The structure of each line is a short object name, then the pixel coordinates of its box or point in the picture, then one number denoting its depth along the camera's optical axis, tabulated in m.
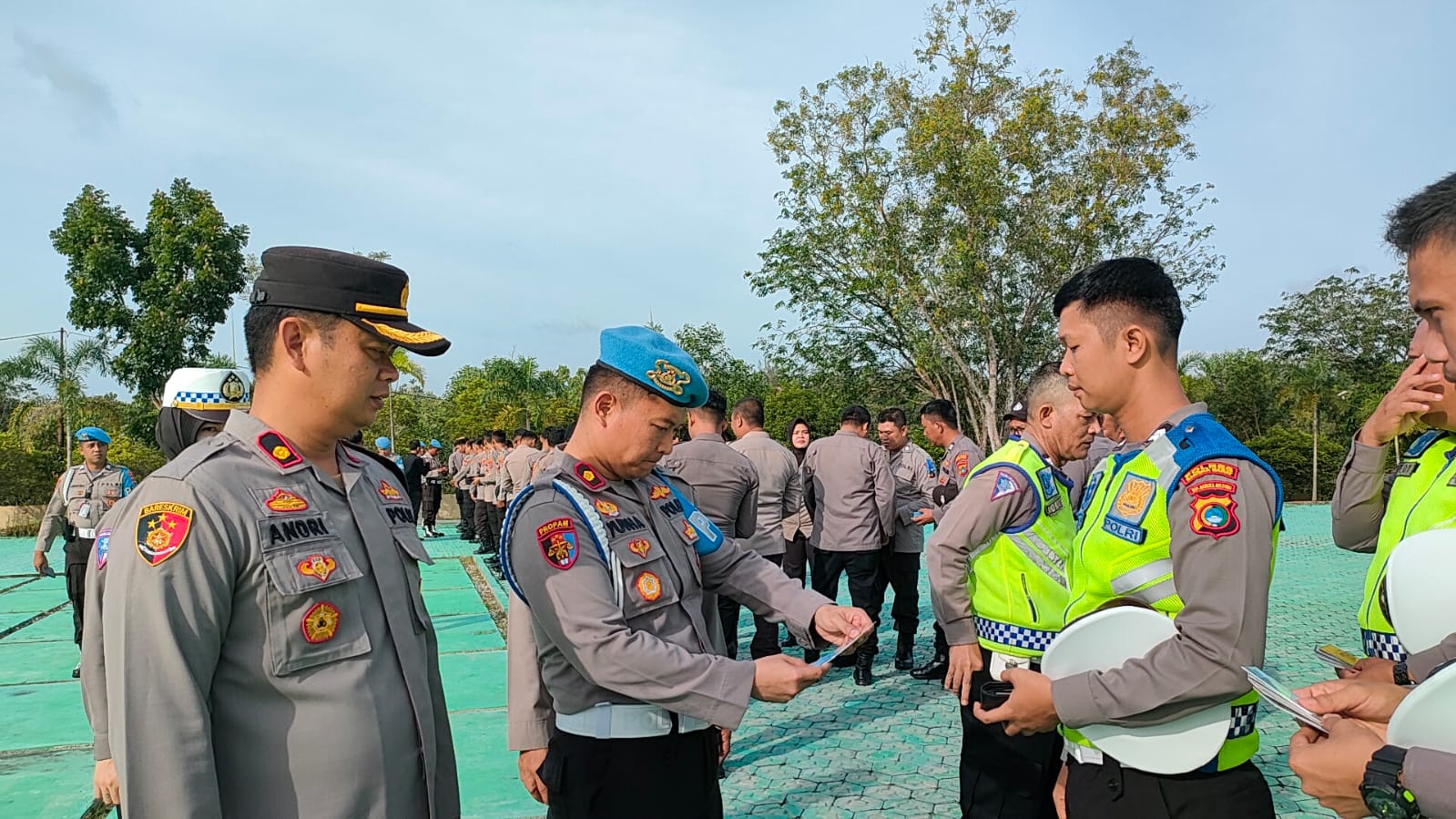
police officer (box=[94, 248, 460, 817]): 1.50
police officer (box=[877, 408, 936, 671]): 6.94
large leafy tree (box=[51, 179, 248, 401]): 17.02
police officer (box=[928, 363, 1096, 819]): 3.07
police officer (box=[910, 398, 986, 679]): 7.27
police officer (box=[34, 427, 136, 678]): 6.79
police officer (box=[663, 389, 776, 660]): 6.09
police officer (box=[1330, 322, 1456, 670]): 2.27
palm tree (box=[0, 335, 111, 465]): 19.38
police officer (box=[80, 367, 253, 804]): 4.00
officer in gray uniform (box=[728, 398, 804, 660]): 7.13
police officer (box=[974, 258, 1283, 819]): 1.82
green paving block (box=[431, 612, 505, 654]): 7.62
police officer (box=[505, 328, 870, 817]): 2.04
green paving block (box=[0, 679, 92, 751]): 5.28
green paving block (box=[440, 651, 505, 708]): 5.97
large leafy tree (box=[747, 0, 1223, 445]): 19.48
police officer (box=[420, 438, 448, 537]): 17.28
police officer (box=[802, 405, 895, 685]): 6.97
